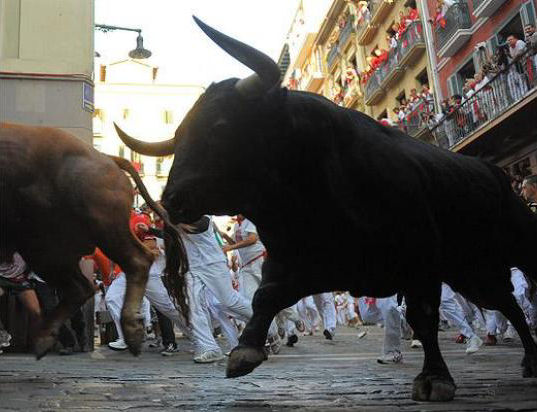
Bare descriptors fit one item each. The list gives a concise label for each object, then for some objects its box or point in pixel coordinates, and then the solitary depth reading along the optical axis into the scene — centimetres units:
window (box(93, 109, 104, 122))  5475
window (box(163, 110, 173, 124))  5859
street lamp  1379
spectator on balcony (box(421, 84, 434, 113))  2570
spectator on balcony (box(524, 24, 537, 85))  1638
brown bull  441
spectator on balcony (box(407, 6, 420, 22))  2744
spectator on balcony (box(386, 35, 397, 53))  2933
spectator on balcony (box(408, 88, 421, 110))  2641
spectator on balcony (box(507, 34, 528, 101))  1738
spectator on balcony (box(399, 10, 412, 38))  2769
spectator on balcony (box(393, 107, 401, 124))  2727
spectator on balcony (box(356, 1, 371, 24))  3335
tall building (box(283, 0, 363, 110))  3687
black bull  331
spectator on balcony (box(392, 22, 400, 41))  2913
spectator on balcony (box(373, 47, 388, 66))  3073
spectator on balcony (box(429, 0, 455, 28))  2389
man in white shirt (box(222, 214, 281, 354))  860
